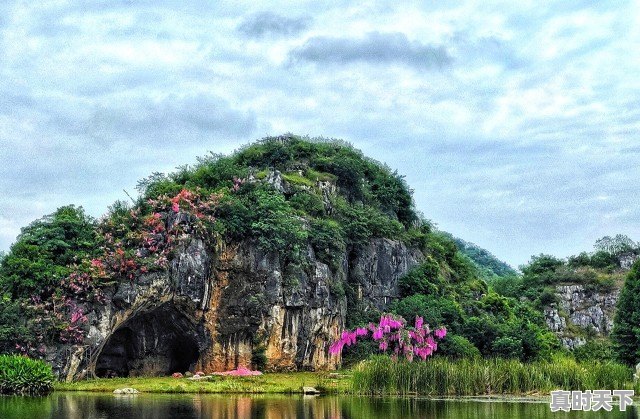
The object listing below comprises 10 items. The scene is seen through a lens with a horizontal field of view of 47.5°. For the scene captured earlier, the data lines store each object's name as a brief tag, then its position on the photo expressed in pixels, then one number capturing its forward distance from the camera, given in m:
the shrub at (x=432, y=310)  47.81
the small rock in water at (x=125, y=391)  31.80
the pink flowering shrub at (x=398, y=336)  45.34
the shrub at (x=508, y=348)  48.12
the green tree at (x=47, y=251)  36.56
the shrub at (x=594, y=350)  59.53
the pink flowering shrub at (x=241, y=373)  38.31
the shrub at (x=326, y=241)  46.09
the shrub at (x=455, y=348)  46.66
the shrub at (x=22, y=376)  30.11
